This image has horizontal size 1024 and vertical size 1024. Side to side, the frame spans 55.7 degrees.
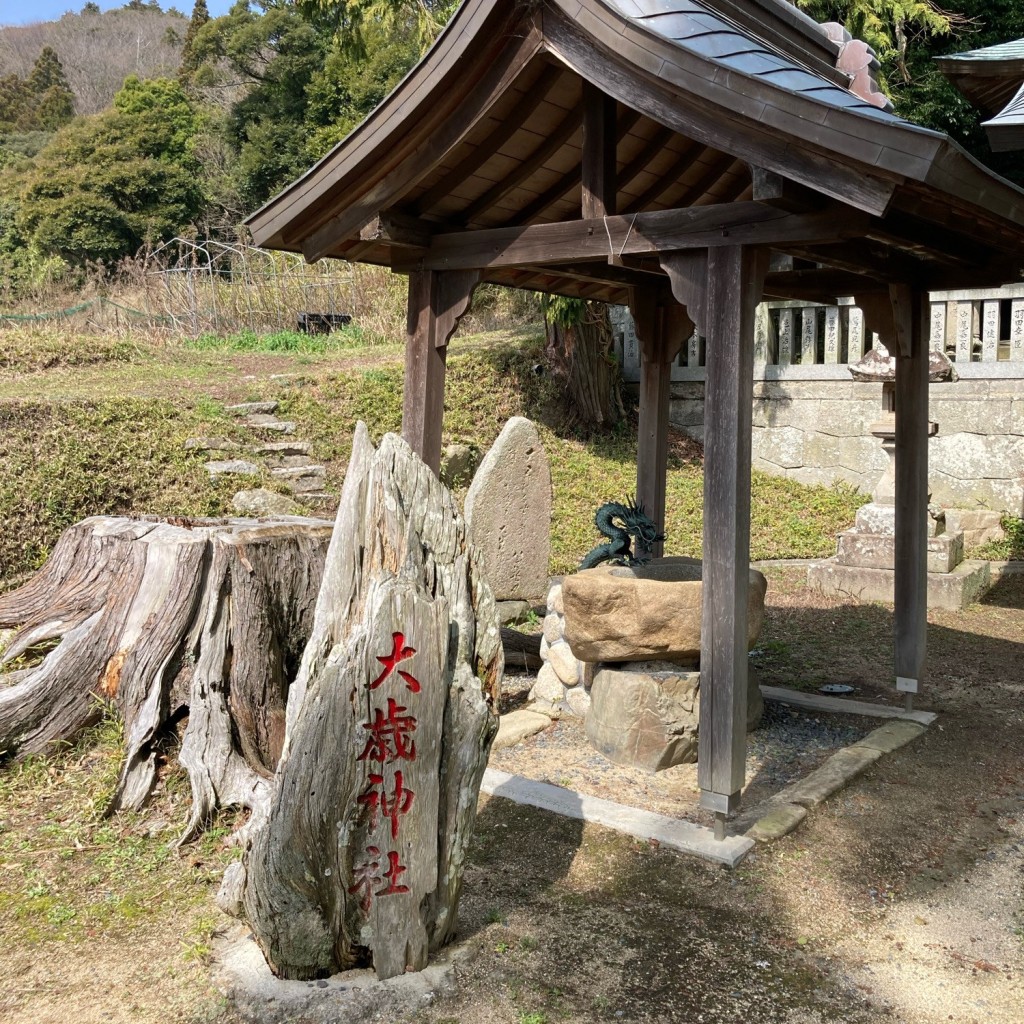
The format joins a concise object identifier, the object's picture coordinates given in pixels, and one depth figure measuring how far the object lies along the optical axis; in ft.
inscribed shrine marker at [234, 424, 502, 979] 9.32
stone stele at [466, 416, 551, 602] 23.53
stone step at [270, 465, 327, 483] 30.14
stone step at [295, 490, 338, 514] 29.25
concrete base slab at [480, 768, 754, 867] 12.83
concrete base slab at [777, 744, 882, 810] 14.43
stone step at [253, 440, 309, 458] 31.30
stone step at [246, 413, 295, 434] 32.63
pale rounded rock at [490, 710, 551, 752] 17.20
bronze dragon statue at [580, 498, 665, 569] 19.11
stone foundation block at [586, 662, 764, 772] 15.90
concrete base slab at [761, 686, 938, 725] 18.42
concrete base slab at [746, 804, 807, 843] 13.28
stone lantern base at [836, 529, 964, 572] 27.99
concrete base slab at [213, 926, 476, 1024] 9.27
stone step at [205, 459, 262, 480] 28.37
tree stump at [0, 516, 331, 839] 14.52
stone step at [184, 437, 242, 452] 29.37
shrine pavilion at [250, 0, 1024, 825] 11.62
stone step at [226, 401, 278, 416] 33.04
